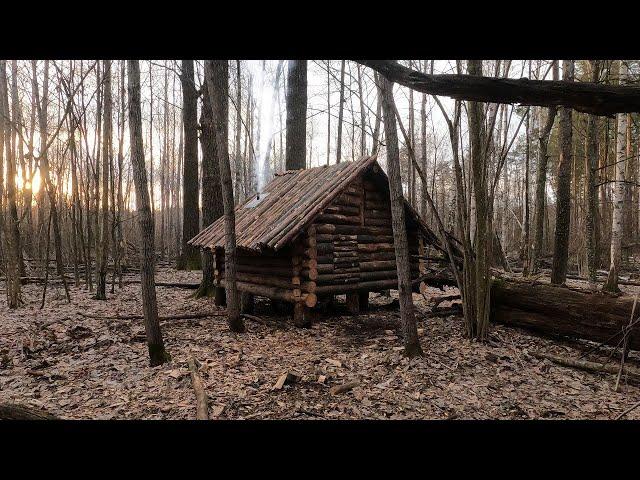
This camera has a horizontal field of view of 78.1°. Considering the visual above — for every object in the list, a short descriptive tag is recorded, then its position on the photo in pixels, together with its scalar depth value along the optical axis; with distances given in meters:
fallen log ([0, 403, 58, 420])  2.70
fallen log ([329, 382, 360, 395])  5.03
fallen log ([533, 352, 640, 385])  5.51
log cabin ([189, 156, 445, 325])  8.15
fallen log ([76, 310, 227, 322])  8.39
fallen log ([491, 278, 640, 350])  6.09
